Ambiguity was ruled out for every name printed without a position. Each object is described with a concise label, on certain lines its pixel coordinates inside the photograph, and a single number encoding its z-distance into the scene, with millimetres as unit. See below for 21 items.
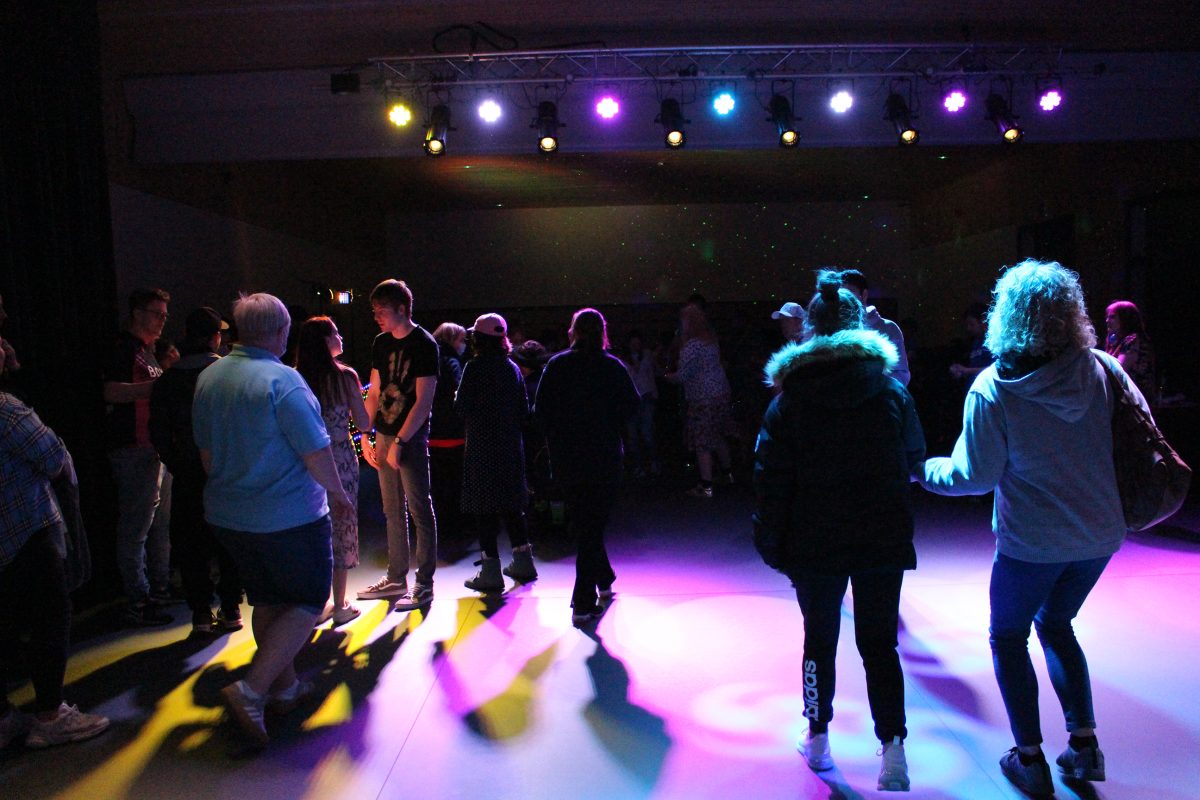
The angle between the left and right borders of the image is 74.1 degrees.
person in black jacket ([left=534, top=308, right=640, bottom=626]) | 3607
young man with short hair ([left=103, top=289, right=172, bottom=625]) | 3869
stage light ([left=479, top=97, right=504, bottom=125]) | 6320
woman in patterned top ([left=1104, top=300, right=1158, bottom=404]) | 4816
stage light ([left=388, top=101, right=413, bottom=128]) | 6387
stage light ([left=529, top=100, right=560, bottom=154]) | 6289
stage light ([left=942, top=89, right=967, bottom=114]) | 6297
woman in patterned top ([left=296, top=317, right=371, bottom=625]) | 3463
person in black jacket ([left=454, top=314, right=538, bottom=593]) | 4066
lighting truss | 6000
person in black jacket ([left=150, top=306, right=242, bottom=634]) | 3508
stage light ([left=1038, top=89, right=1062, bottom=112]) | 6297
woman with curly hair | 2064
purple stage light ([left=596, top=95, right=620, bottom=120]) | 6379
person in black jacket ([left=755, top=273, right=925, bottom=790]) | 2148
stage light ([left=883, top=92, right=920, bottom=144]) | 6359
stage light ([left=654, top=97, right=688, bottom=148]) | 6281
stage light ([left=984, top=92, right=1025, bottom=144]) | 6371
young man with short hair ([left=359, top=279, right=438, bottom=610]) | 3760
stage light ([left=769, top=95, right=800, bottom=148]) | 6359
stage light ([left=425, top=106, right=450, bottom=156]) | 6242
